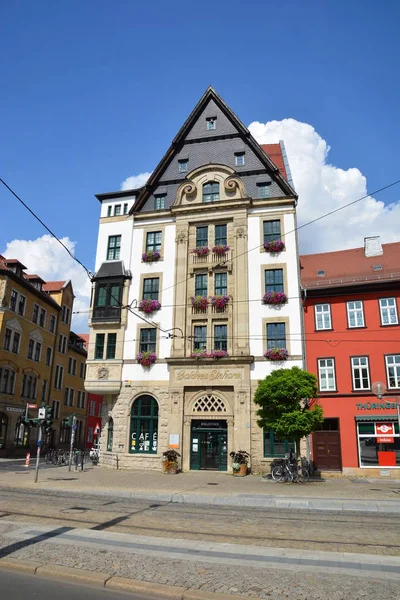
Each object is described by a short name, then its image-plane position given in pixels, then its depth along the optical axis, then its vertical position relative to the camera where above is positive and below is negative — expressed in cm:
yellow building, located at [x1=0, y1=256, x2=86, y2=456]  3956 +840
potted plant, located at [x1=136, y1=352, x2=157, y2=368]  2988 +538
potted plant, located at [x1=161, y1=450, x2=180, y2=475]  2667 -109
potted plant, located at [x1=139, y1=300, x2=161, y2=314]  3106 +904
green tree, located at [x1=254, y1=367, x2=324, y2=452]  2178 +203
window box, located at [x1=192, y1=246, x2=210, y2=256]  3123 +1279
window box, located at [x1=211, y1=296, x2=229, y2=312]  2969 +897
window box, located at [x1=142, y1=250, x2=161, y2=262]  3234 +1281
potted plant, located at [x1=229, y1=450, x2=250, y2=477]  2553 -104
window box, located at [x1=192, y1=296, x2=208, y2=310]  3014 +904
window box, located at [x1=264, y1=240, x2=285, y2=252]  2995 +1267
